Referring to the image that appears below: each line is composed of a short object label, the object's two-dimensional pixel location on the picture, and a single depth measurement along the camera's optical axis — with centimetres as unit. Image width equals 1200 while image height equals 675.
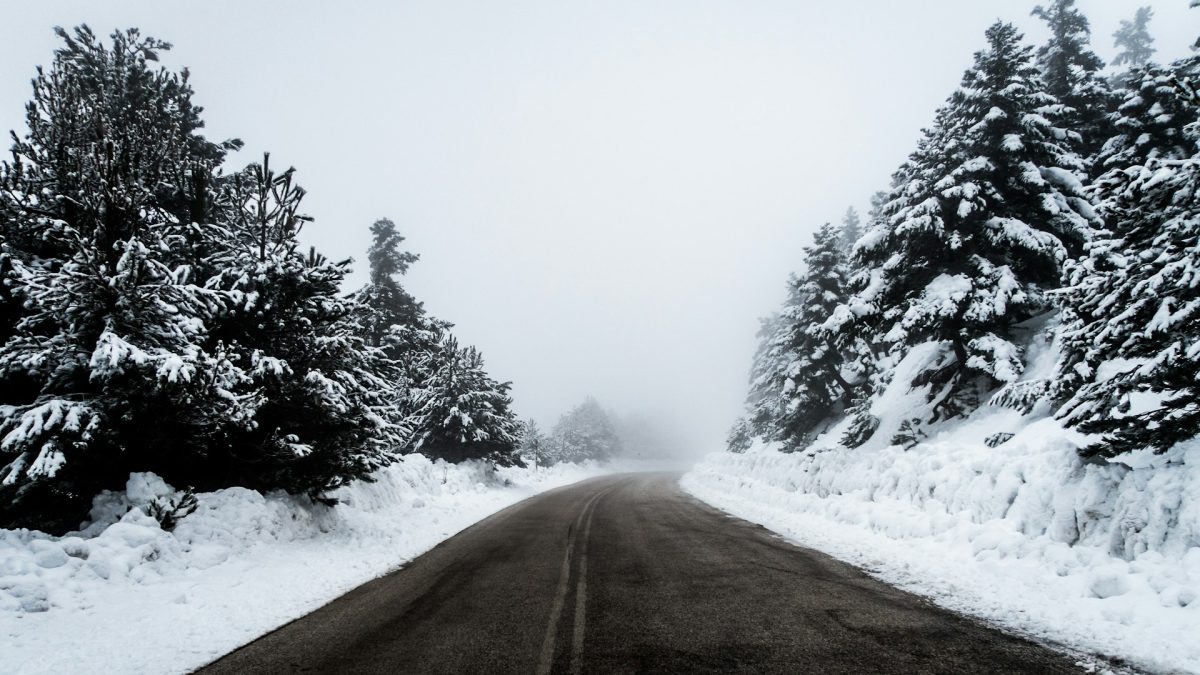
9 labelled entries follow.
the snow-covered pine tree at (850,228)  3709
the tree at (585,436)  6694
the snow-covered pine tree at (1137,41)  4109
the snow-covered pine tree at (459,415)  2330
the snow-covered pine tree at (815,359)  2481
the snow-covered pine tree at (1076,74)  1984
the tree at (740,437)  4009
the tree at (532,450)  4995
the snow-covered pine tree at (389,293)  2712
